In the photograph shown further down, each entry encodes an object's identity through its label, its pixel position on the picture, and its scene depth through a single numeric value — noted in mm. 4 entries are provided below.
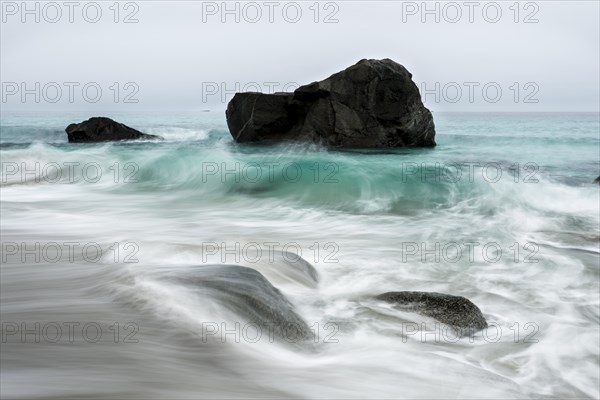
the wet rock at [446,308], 4887
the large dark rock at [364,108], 23953
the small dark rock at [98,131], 30297
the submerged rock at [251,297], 4293
